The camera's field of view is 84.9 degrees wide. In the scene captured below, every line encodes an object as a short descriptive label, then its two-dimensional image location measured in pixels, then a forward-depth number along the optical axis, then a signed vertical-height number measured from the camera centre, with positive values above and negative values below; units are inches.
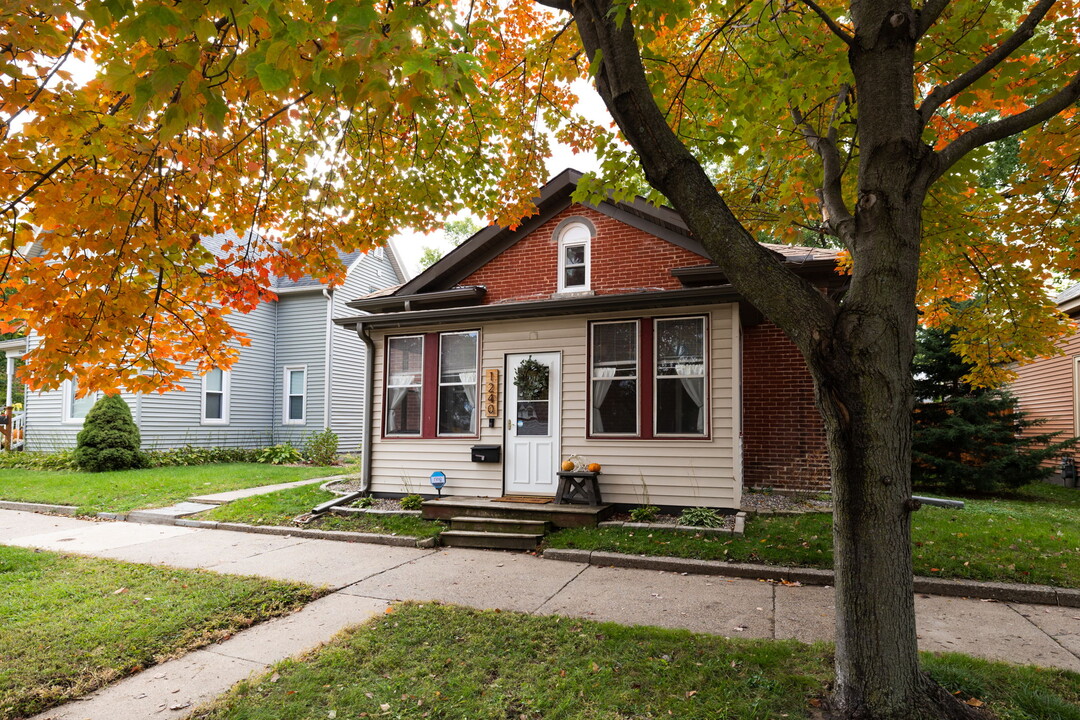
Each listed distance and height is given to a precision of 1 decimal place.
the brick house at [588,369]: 328.2 +16.8
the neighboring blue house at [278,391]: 628.1 +4.9
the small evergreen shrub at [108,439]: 523.8 -40.8
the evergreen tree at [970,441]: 427.2 -30.8
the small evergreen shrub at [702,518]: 291.0 -60.6
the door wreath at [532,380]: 360.2 +10.0
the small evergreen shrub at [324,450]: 636.7 -59.1
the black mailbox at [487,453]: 361.7 -35.1
